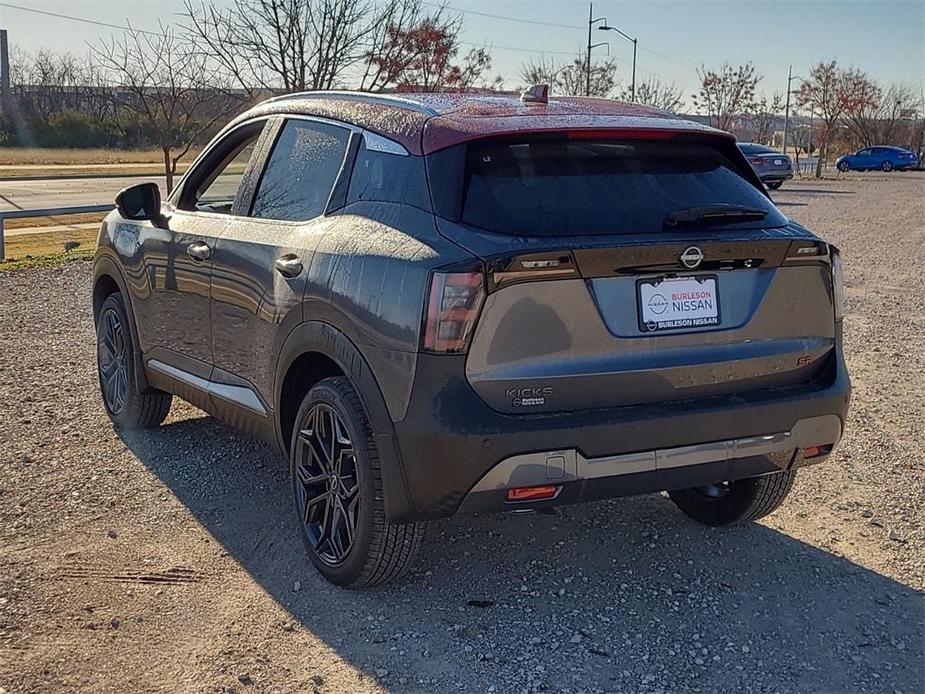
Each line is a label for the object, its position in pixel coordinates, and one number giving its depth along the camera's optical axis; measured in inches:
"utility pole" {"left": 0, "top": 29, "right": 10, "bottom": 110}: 1894.7
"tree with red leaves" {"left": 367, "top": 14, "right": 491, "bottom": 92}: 773.9
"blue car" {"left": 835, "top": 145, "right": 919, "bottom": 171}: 1977.1
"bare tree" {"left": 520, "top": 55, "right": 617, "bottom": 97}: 1424.7
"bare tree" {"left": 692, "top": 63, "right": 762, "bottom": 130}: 1872.5
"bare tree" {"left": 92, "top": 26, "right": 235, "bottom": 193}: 732.0
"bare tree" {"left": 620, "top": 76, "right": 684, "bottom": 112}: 1701.5
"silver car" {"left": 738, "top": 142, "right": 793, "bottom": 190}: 1209.4
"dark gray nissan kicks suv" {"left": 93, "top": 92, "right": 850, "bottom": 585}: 126.0
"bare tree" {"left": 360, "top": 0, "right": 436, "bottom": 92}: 761.0
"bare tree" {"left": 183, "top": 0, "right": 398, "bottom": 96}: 708.0
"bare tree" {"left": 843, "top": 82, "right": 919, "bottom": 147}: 2295.3
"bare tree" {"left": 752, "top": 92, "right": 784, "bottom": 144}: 2029.8
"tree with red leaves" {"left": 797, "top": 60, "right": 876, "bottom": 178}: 1939.0
